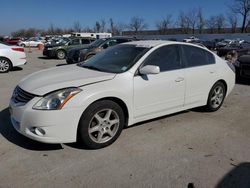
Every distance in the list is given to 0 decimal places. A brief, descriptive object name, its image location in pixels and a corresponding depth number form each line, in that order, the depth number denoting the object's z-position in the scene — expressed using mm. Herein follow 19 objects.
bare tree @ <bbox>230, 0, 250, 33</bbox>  58184
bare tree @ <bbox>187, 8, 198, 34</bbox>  67578
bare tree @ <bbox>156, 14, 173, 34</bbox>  70876
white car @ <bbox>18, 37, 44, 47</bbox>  31524
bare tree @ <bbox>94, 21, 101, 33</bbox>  72327
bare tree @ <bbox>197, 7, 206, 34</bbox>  66664
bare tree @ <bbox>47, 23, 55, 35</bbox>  87418
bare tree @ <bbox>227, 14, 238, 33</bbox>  62640
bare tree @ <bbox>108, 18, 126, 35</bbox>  70936
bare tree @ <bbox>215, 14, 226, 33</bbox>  64876
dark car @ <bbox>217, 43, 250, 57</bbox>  11021
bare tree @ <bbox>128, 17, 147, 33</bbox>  74363
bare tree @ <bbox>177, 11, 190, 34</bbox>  68005
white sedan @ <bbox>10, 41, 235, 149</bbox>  2637
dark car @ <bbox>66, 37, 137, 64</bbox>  9743
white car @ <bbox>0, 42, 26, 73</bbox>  8422
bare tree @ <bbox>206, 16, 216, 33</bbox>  65919
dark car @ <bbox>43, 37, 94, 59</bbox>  14108
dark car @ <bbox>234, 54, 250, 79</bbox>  6756
